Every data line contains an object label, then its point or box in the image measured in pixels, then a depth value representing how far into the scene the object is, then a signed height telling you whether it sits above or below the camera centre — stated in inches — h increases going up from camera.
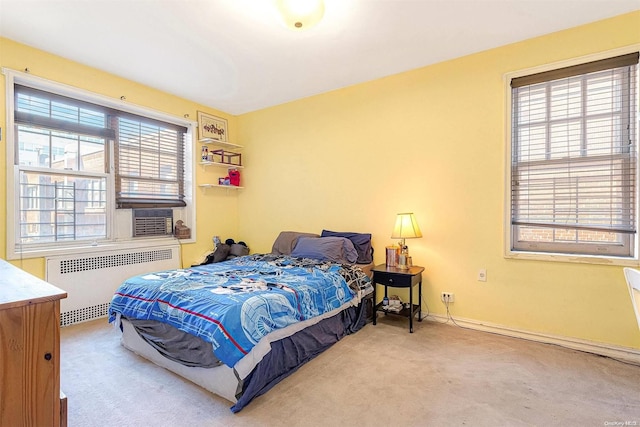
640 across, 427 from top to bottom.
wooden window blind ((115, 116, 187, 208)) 145.7 +23.7
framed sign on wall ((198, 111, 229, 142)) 173.3 +48.3
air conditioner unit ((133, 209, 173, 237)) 151.0 -5.9
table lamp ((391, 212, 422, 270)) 123.2 -7.3
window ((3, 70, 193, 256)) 116.3 +19.9
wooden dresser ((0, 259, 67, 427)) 30.7 -15.1
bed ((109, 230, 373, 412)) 73.2 -29.2
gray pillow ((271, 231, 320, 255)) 152.9 -15.0
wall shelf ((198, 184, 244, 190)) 171.2 +14.3
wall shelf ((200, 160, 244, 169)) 170.7 +26.7
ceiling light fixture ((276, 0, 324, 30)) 82.0 +54.1
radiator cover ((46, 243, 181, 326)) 121.0 -27.2
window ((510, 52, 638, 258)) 98.3 +18.6
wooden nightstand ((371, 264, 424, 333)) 115.3 -26.0
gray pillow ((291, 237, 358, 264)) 131.8 -16.4
